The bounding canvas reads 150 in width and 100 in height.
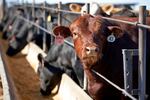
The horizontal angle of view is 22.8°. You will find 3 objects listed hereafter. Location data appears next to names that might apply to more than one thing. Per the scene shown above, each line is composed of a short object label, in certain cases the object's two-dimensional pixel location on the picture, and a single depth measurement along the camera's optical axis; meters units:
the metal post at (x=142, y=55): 3.52
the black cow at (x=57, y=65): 6.21
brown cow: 4.20
